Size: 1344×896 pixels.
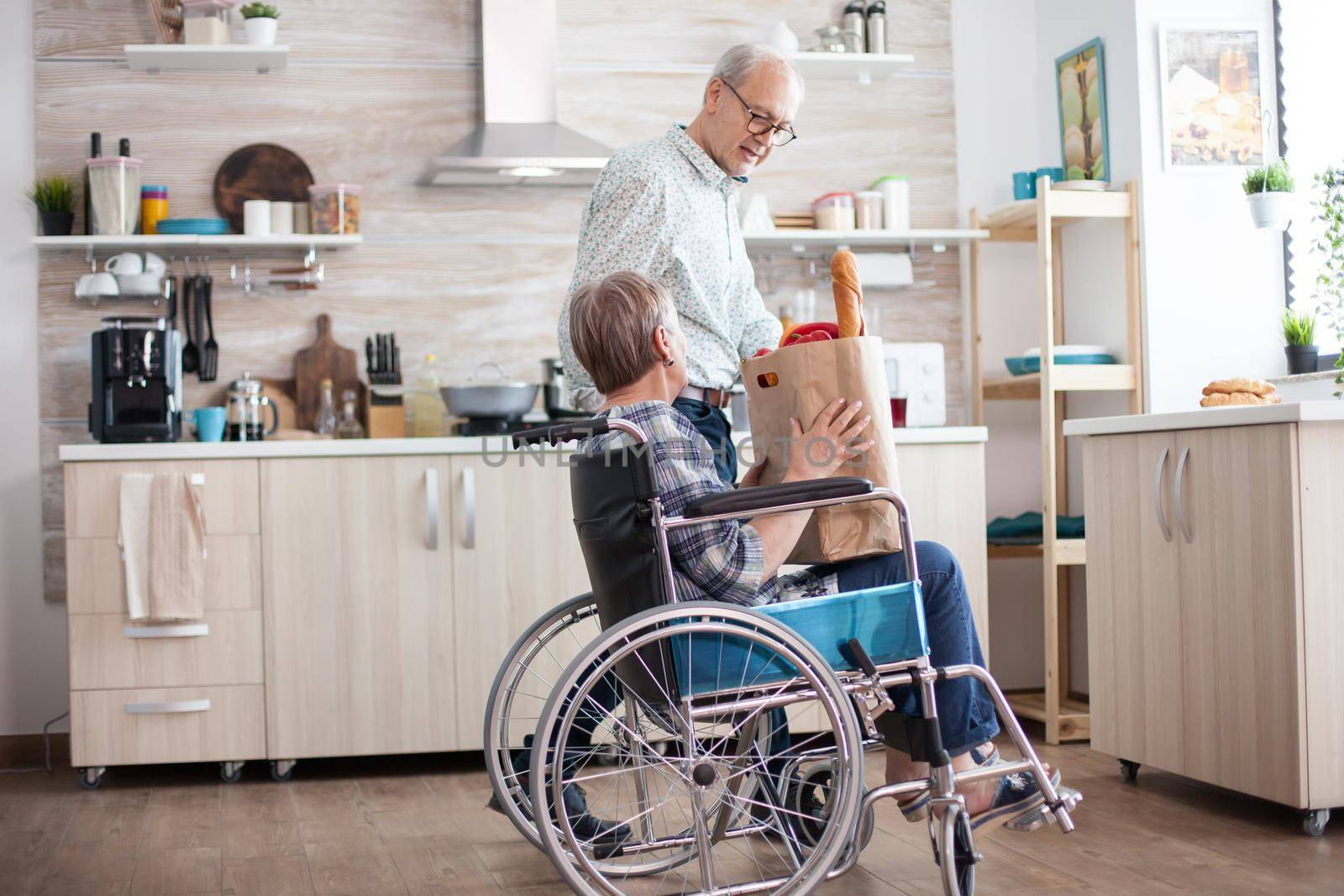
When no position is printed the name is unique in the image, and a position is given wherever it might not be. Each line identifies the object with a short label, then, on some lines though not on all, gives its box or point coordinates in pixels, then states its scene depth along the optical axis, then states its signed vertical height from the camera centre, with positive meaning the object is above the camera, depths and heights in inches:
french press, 139.5 +5.7
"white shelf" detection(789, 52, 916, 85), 156.2 +46.8
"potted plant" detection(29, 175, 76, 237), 144.7 +29.4
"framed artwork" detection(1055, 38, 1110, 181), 151.1 +39.2
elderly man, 93.5 +17.7
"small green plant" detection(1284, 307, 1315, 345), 132.5 +10.7
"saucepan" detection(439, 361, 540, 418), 138.3 +6.1
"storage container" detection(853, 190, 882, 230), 157.1 +28.8
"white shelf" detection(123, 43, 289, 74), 144.9 +46.4
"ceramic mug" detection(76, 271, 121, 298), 145.6 +20.4
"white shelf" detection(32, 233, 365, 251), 143.8 +25.2
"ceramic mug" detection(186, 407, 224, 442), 137.1 +4.4
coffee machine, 132.7 +8.4
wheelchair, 67.8 -12.3
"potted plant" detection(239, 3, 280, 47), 145.8 +49.6
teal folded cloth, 145.3 -10.1
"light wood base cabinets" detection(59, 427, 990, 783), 128.8 -14.0
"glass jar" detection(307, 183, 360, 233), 147.9 +29.1
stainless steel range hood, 149.4 +43.8
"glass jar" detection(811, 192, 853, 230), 154.9 +28.3
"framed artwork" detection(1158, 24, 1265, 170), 143.4 +37.2
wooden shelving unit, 141.1 +6.5
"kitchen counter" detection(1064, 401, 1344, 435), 94.7 +1.5
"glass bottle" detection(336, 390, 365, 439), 145.7 +4.2
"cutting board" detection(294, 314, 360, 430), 150.9 +10.5
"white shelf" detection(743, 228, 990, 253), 153.8 +25.3
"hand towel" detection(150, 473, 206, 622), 126.9 -8.5
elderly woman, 73.4 -4.6
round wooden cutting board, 151.0 +33.3
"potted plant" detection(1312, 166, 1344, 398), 111.9 +18.7
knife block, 147.3 +4.7
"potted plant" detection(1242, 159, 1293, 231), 131.0 +24.2
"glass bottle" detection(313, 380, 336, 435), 148.0 +5.1
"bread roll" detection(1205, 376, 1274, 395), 113.2 +4.3
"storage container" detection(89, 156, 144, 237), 144.3 +30.5
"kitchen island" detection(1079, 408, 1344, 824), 95.3 -13.4
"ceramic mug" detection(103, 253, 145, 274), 145.6 +22.8
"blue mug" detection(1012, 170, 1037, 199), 151.9 +30.3
